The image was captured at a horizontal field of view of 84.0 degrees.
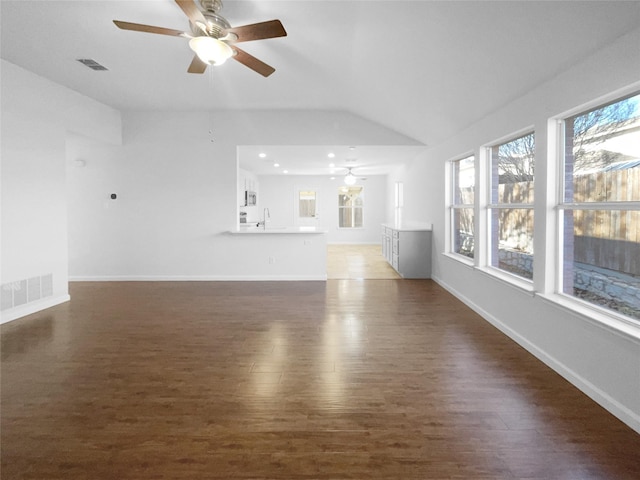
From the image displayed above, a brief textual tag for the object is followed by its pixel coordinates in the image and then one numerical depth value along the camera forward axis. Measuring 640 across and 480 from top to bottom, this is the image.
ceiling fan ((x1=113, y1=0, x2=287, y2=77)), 2.40
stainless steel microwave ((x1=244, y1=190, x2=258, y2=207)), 9.32
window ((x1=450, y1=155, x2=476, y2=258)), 4.81
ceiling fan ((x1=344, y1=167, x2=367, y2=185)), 9.67
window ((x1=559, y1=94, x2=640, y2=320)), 2.25
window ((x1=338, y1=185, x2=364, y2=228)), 11.80
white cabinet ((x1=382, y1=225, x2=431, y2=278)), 6.39
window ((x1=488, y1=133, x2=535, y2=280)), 3.40
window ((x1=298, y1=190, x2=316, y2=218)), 11.77
